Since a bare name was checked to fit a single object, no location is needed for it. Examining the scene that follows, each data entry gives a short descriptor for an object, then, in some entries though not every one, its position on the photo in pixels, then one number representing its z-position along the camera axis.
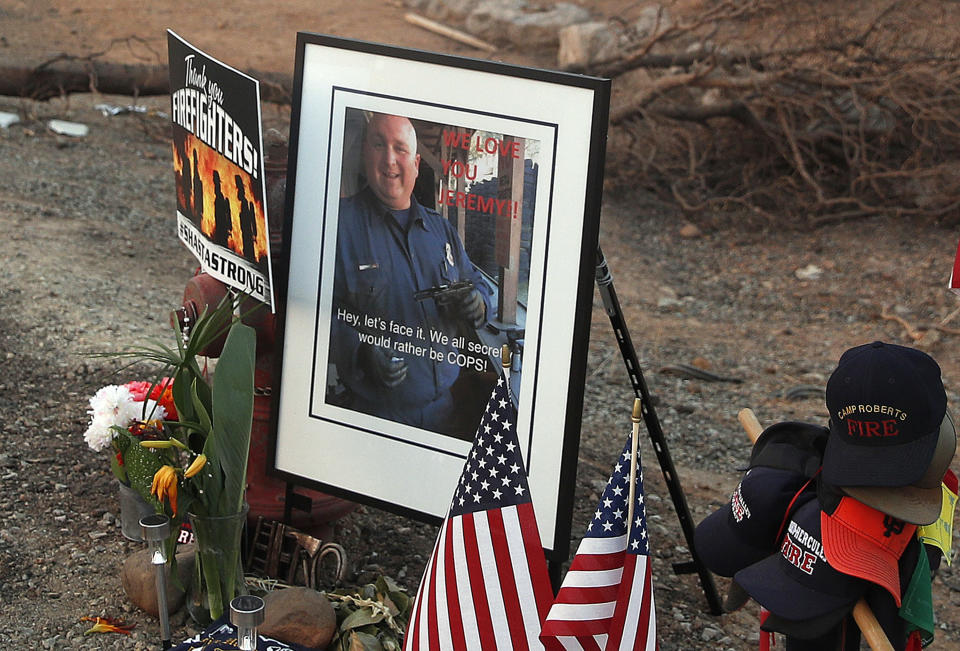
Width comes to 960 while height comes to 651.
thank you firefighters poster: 3.03
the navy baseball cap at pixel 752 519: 2.26
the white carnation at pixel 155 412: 3.08
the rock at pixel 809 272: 8.15
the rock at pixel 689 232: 9.19
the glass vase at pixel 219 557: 2.95
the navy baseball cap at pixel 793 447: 2.30
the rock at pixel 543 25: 14.23
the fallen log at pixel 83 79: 9.40
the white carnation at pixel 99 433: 3.05
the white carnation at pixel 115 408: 3.06
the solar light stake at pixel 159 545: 2.71
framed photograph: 2.67
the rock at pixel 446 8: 15.12
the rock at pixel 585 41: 12.55
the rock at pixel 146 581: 3.09
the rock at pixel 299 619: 2.88
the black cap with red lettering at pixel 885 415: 2.01
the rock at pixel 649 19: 12.10
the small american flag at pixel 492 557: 2.26
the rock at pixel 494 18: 14.57
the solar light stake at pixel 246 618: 2.43
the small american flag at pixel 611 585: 2.10
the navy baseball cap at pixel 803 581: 2.11
